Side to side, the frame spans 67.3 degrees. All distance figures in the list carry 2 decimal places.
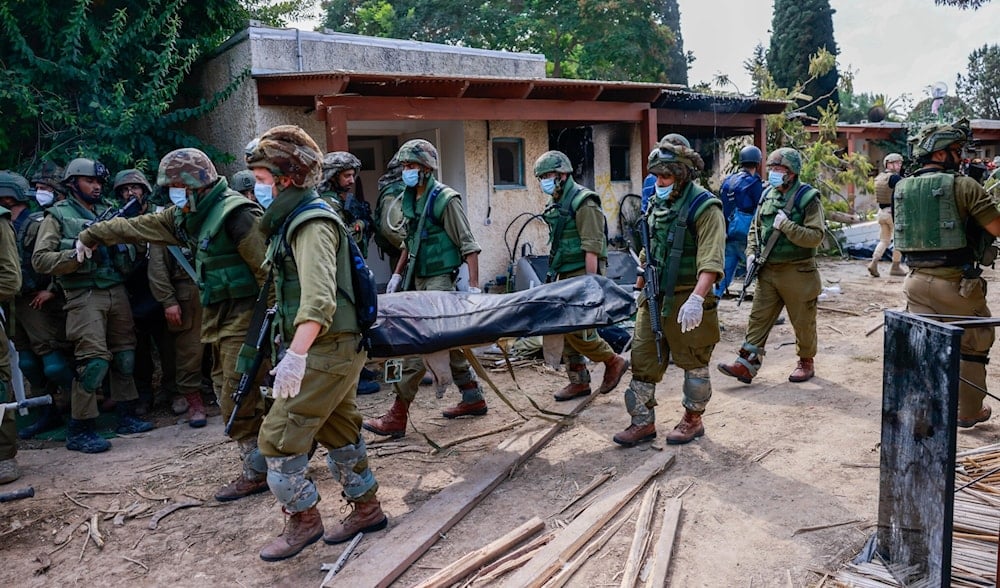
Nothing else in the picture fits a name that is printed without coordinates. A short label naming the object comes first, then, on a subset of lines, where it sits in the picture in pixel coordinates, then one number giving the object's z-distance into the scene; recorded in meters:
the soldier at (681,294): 4.50
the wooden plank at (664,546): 3.18
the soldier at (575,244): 5.72
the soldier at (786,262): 5.93
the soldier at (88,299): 5.32
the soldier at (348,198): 6.39
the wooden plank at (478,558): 3.26
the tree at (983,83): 35.12
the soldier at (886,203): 11.44
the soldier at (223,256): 4.11
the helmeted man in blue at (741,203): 8.84
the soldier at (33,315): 5.65
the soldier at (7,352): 4.71
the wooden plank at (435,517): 3.35
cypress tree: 28.78
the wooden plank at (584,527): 3.24
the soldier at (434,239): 5.43
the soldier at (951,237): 4.73
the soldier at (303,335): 3.19
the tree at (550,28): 24.20
